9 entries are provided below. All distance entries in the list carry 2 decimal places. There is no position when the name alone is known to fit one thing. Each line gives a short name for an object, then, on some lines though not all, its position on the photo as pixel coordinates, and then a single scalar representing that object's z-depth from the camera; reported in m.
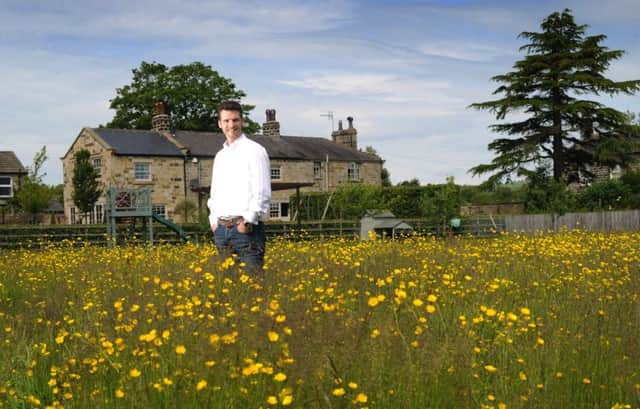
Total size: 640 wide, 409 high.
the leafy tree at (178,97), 48.88
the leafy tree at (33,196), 40.22
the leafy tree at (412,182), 51.98
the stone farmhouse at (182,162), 35.56
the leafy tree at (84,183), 34.35
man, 5.50
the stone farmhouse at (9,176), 45.00
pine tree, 34.53
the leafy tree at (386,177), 53.69
